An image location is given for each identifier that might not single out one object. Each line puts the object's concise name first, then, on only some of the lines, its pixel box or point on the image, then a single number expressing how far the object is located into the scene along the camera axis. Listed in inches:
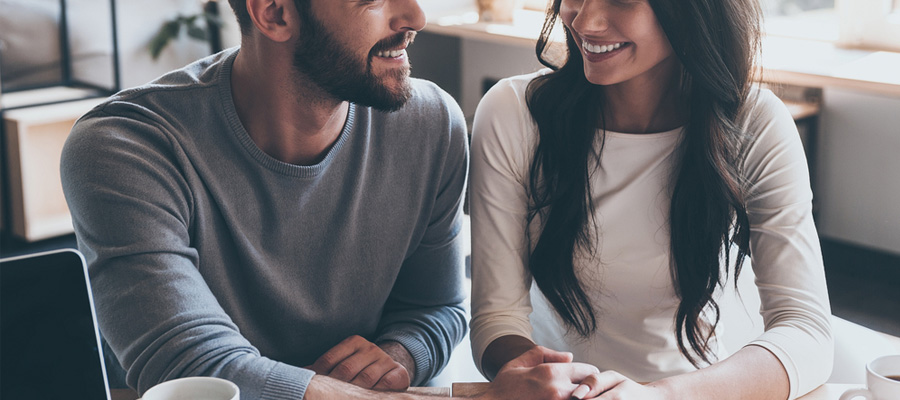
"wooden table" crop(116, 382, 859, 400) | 41.1
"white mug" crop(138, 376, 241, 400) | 31.7
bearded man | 41.0
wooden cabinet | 135.9
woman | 50.3
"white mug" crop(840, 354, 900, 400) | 36.0
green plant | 154.6
